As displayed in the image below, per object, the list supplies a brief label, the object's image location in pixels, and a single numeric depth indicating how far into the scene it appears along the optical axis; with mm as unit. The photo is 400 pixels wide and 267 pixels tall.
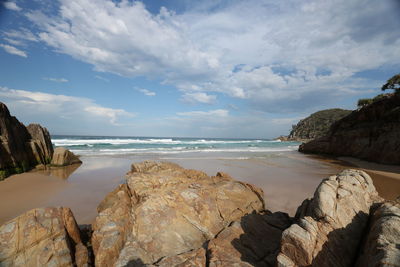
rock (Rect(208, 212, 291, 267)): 3283
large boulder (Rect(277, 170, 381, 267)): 2783
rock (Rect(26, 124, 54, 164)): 14492
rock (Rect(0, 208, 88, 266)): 3602
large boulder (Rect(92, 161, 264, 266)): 3857
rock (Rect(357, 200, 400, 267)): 2223
